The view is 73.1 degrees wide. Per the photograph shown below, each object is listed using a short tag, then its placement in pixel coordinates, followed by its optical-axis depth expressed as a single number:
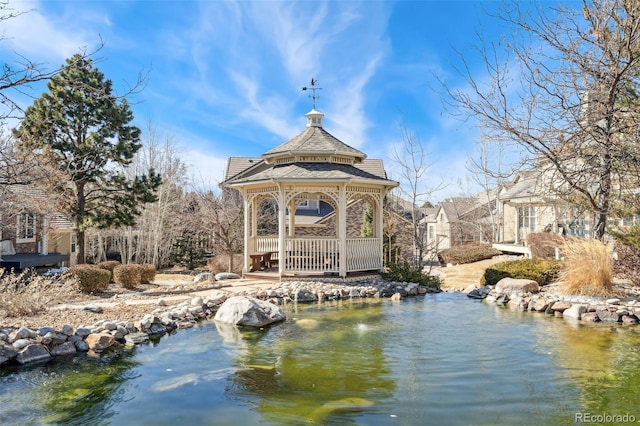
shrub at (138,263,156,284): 14.30
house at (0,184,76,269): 12.35
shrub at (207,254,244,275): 19.39
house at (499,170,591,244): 19.30
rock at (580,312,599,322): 9.23
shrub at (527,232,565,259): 19.11
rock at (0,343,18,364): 6.36
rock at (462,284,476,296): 12.85
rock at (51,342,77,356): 6.87
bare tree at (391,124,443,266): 18.81
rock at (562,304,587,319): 9.47
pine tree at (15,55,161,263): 13.53
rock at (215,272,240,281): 14.89
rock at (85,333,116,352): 7.12
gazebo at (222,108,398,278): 13.30
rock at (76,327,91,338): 7.34
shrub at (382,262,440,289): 13.78
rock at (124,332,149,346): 7.61
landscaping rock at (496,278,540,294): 11.61
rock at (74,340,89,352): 7.09
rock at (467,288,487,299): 12.31
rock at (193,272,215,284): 14.55
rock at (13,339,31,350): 6.58
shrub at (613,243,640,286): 11.12
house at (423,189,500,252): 31.94
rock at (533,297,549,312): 10.29
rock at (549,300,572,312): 9.94
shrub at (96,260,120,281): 14.27
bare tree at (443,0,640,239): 8.19
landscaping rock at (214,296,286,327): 9.02
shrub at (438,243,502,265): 24.04
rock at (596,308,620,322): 9.12
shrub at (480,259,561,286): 12.50
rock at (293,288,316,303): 11.78
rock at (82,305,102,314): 9.16
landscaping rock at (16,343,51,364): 6.48
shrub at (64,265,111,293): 11.59
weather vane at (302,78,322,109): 16.34
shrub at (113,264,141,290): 13.12
